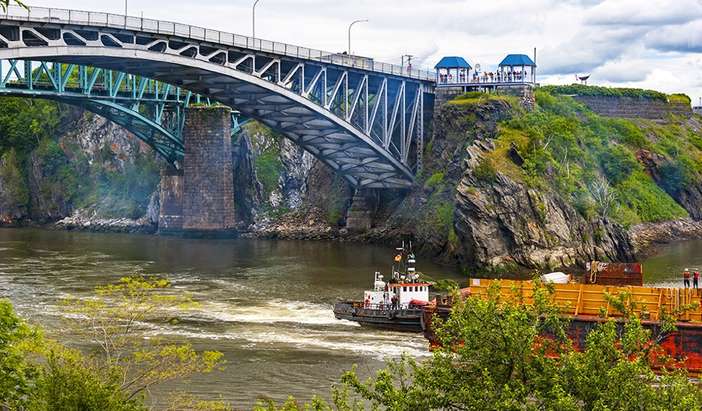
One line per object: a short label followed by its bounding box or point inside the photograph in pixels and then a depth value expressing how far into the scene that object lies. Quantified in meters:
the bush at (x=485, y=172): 82.19
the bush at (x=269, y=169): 114.00
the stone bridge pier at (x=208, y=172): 104.88
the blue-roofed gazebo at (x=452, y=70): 104.44
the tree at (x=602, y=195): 87.69
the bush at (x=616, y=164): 101.38
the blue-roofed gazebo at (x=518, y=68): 101.81
